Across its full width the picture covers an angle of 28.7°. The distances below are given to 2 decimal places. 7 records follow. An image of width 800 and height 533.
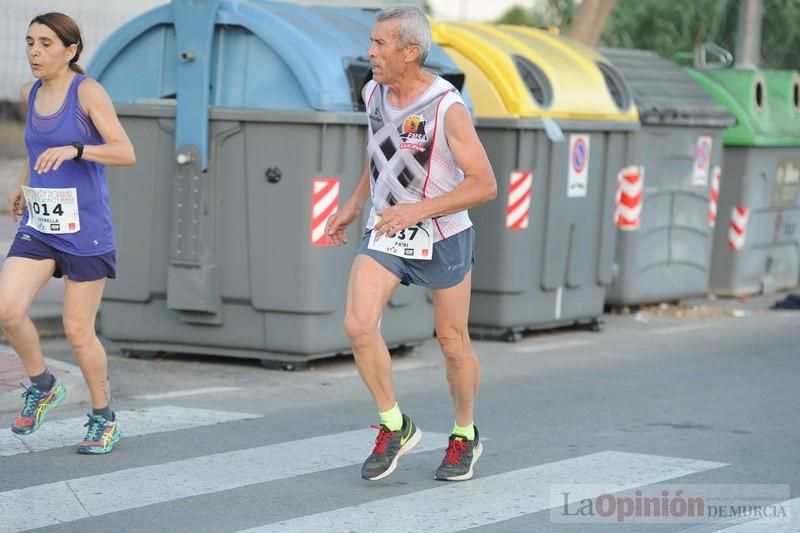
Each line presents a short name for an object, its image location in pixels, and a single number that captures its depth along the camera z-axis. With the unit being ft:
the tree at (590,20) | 54.34
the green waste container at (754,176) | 45.73
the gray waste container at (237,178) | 28.86
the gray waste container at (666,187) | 40.65
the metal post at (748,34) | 52.80
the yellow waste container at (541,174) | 34.60
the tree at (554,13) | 70.33
